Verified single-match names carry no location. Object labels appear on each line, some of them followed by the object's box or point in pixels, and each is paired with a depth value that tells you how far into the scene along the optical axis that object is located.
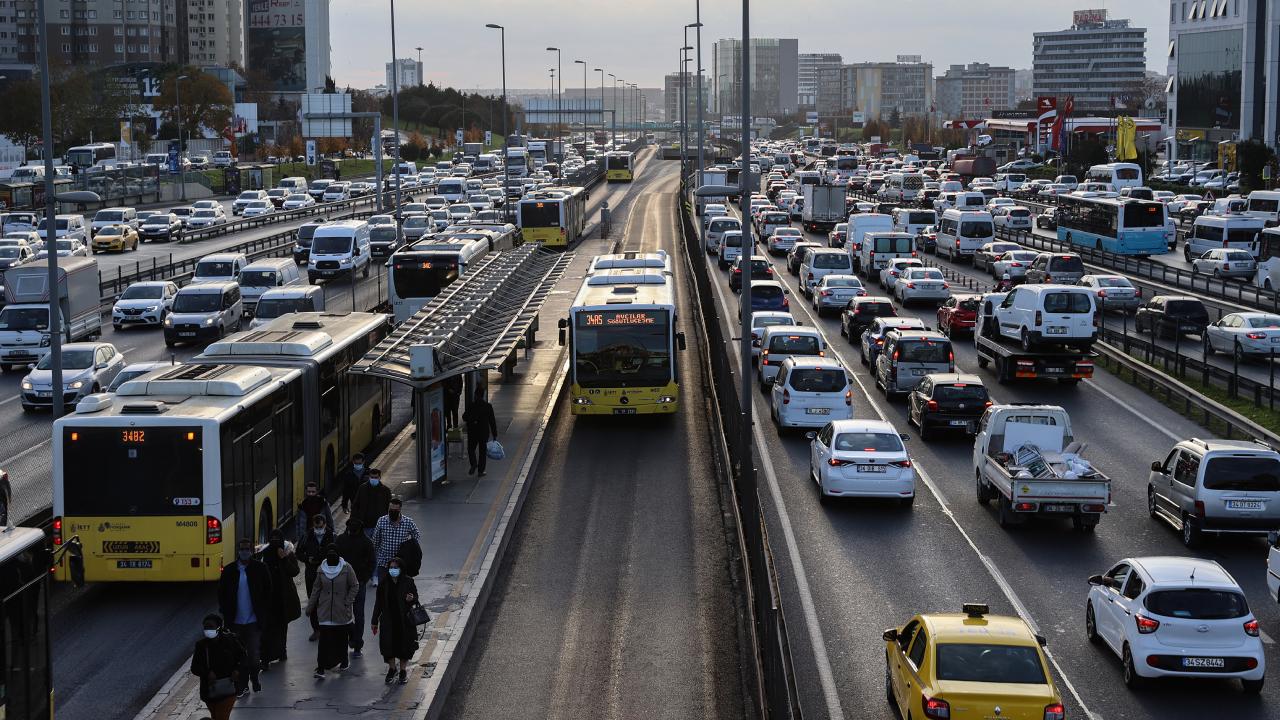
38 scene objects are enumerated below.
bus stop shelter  25.08
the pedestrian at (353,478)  22.44
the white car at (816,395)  31.52
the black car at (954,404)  31.16
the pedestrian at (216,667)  14.35
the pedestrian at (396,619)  16.02
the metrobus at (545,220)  73.00
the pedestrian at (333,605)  16.22
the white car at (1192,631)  16.48
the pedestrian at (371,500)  20.84
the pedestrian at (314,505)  19.94
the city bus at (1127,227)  65.69
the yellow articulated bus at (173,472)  19.14
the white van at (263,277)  50.88
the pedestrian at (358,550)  17.95
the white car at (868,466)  25.38
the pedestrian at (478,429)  27.34
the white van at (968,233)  68.44
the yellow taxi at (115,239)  72.06
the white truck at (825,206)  83.75
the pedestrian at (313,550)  18.77
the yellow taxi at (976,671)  13.66
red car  46.56
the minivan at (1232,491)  22.72
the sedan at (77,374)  35.41
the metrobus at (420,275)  43.62
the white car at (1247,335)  41.22
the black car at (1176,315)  45.38
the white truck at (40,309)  41.97
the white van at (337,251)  60.59
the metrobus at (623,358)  32.44
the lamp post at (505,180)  87.36
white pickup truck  23.77
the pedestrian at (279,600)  16.64
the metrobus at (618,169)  144.88
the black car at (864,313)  45.41
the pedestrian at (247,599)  16.20
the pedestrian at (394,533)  18.42
